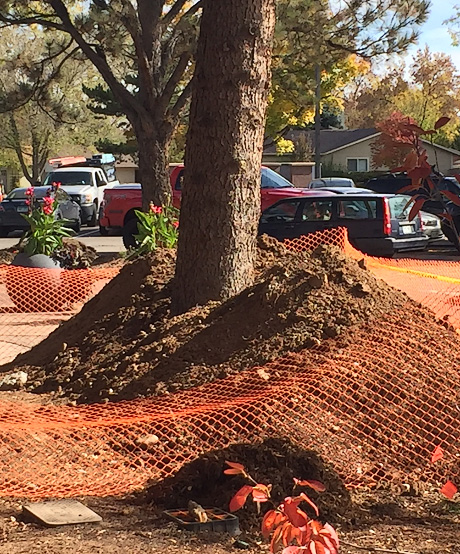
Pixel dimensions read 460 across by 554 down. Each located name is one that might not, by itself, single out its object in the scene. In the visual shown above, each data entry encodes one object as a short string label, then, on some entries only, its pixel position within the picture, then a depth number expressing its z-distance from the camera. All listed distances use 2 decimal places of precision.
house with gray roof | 65.62
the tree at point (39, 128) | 48.62
